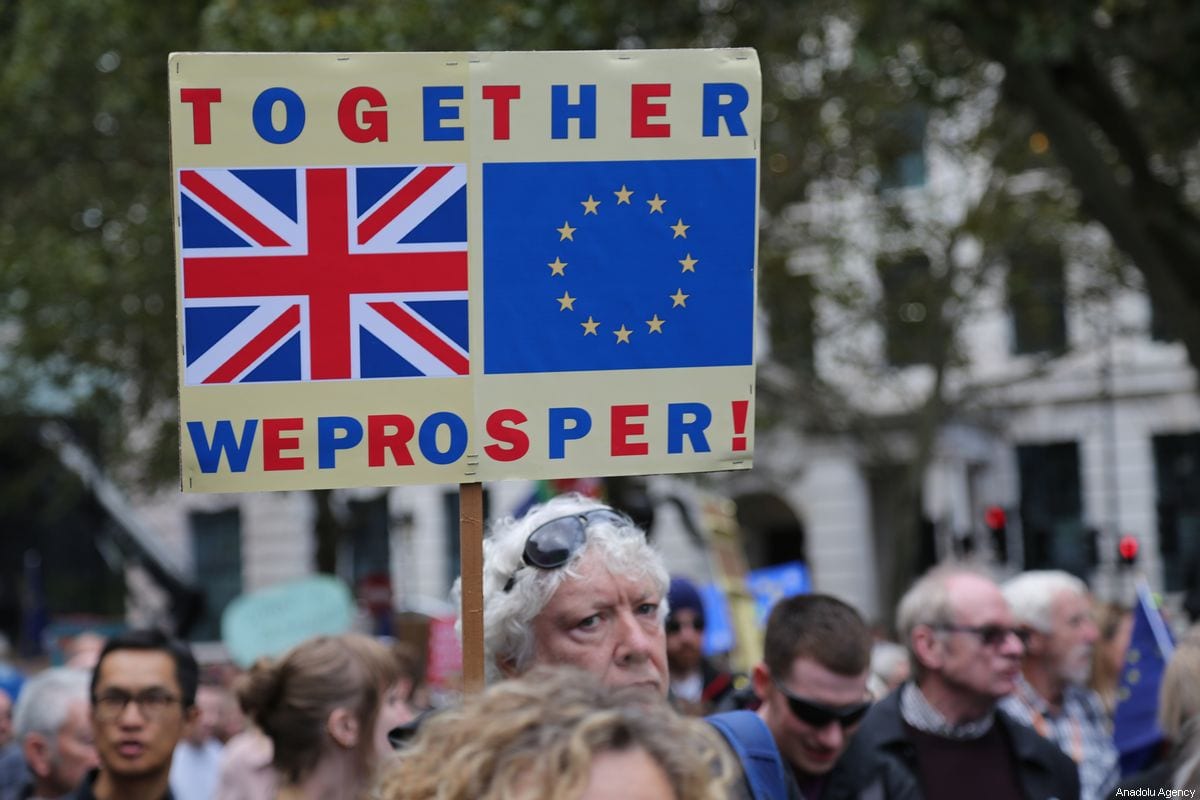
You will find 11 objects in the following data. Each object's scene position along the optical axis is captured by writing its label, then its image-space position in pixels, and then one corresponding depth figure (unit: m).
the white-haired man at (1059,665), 13.36
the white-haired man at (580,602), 7.02
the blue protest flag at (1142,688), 12.41
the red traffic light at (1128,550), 30.81
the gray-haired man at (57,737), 11.49
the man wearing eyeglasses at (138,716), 9.98
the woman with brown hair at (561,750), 3.94
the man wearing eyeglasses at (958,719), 9.94
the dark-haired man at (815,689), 9.12
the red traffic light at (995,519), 40.72
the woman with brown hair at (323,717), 8.87
